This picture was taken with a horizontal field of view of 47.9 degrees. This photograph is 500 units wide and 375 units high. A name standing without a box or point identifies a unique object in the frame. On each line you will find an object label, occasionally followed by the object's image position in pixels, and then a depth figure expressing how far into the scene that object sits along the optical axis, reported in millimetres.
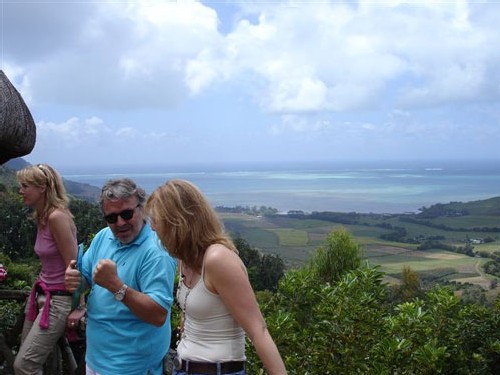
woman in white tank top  1892
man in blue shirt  2275
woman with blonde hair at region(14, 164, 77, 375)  2801
